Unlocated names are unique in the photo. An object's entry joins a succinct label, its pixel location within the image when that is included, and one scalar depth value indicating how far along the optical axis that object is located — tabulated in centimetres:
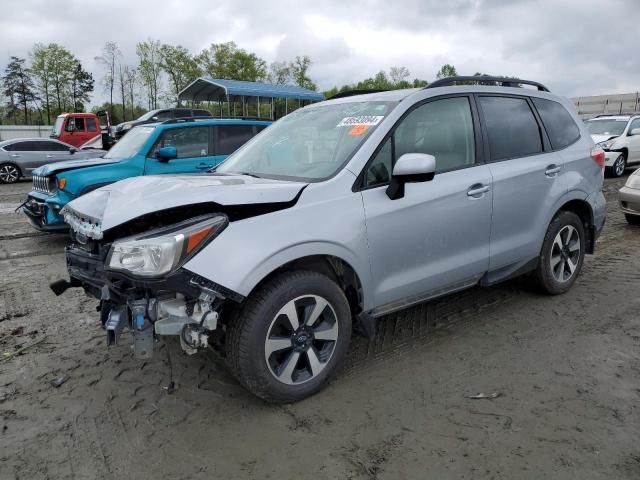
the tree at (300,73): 5303
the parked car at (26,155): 1493
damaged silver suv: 261
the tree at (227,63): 4641
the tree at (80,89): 5068
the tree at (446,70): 7104
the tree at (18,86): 5156
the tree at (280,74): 5231
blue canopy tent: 2242
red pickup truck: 2097
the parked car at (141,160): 668
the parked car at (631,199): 770
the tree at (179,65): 4528
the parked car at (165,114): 2226
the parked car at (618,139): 1398
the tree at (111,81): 4625
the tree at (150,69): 4534
